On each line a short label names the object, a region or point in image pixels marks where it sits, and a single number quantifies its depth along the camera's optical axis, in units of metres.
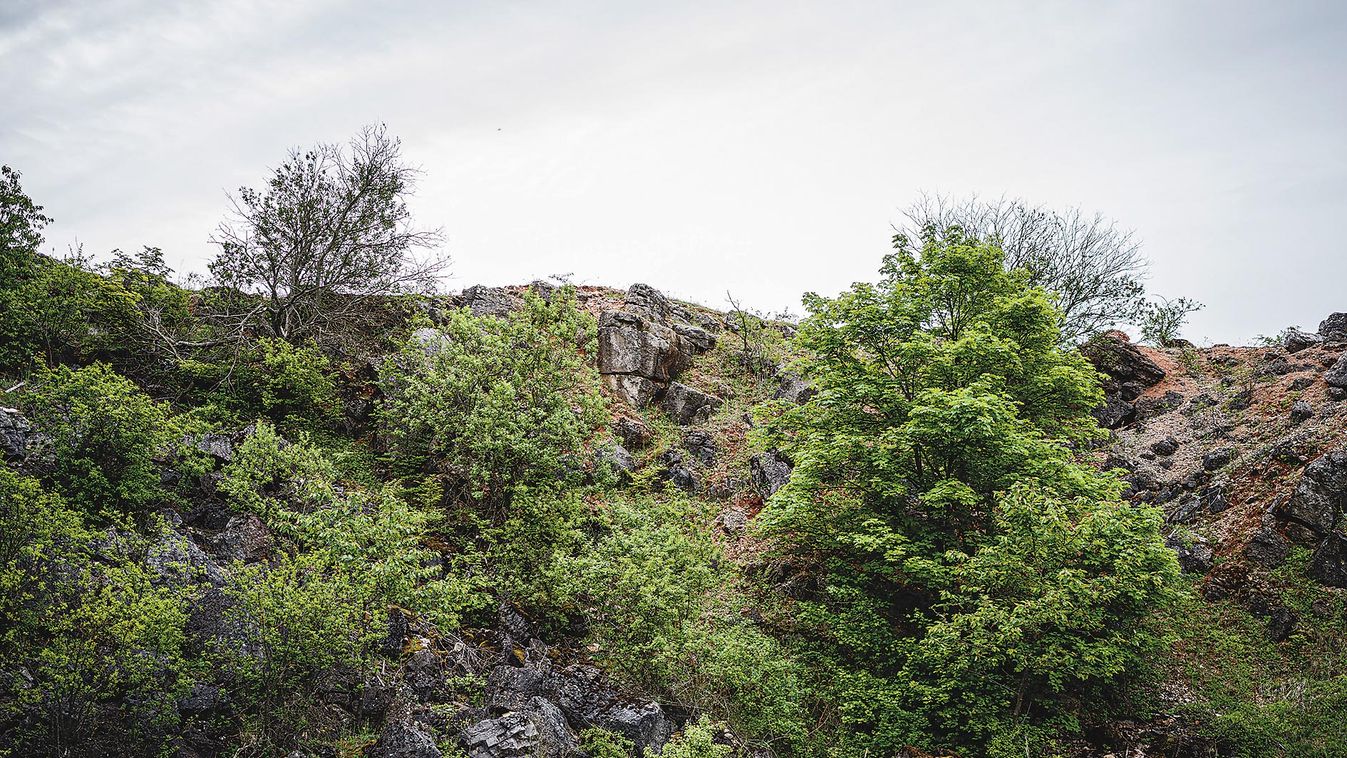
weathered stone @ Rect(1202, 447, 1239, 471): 16.80
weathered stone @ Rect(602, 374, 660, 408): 21.86
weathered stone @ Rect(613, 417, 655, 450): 19.86
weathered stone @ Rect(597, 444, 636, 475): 15.49
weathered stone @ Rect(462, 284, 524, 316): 22.52
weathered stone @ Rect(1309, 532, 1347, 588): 13.03
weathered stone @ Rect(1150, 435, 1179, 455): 18.69
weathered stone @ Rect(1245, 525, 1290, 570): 13.88
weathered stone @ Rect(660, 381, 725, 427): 21.95
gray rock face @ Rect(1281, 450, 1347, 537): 13.53
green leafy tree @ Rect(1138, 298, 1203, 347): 26.81
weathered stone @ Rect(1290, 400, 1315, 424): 16.44
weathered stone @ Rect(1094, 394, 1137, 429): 22.09
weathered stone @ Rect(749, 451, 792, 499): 17.78
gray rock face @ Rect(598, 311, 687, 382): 22.28
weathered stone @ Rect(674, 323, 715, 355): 25.20
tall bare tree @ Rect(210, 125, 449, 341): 17.69
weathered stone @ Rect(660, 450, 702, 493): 18.66
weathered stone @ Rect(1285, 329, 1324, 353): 20.89
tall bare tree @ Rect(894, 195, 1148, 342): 26.67
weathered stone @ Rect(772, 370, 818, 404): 21.58
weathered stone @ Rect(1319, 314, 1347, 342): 20.38
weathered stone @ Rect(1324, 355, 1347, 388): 16.53
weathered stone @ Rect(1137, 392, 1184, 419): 21.34
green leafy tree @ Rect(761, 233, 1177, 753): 10.38
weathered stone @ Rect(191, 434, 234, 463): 12.62
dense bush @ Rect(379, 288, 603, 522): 13.67
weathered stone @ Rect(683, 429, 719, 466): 19.84
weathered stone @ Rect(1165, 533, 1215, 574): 14.69
